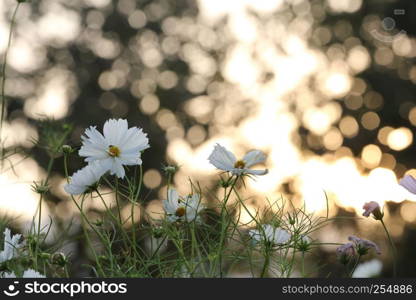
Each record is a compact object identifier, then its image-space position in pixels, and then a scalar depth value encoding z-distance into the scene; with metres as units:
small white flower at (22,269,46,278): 1.76
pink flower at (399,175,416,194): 1.90
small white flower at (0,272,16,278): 1.82
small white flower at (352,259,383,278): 2.00
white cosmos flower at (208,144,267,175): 1.91
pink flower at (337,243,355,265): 1.89
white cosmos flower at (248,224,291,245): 1.87
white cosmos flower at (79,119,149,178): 1.89
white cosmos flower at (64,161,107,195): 1.89
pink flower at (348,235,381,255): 1.91
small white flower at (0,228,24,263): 1.86
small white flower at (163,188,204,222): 1.91
